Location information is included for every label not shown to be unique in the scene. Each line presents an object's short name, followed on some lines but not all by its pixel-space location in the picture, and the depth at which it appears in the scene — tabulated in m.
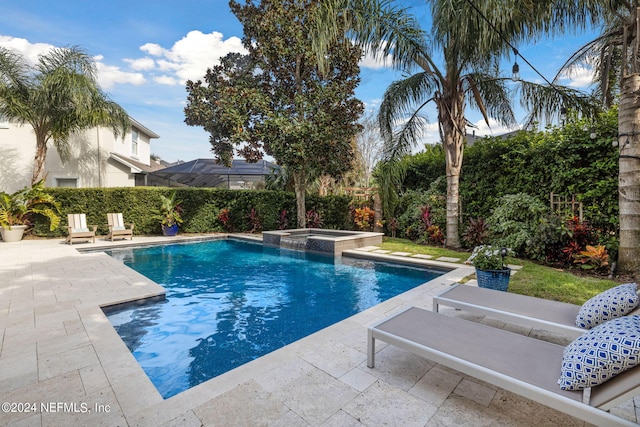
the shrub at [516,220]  8.34
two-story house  15.01
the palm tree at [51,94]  12.06
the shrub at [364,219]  13.88
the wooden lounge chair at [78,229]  11.19
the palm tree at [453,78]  7.69
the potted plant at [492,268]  5.11
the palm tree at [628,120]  6.50
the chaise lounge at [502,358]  1.83
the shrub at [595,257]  6.86
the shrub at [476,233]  9.70
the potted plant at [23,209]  11.61
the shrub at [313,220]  14.86
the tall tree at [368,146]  24.02
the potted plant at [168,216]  13.49
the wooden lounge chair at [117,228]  11.91
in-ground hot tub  10.23
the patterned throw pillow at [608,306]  2.69
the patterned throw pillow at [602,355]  1.82
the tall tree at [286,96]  11.78
